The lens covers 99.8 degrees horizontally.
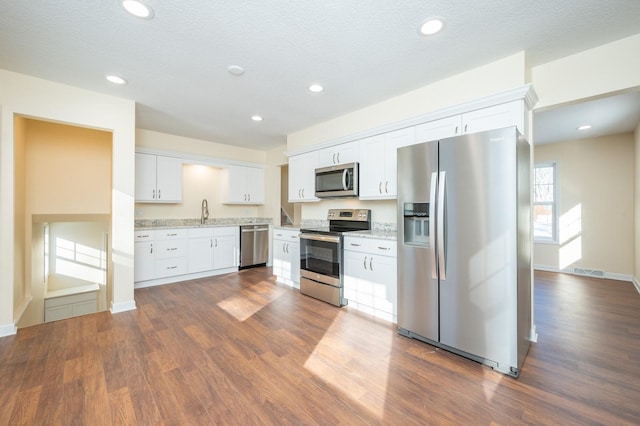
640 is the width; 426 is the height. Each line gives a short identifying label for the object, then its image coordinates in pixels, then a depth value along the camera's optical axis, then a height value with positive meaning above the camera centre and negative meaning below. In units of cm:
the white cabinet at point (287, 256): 425 -72
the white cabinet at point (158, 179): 448 +58
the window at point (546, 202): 562 +23
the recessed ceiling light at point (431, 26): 197 +141
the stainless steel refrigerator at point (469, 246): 199 -27
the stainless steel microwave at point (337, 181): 365 +46
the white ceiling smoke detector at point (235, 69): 262 +142
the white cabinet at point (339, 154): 375 +86
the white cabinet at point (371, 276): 293 -73
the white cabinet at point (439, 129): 272 +89
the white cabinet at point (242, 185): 560 +59
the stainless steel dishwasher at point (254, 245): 533 -66
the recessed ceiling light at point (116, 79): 280 +141
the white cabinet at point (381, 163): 323 +64
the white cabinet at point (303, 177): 439 +61
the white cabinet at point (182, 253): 423 -71
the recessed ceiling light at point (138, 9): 180 +140
